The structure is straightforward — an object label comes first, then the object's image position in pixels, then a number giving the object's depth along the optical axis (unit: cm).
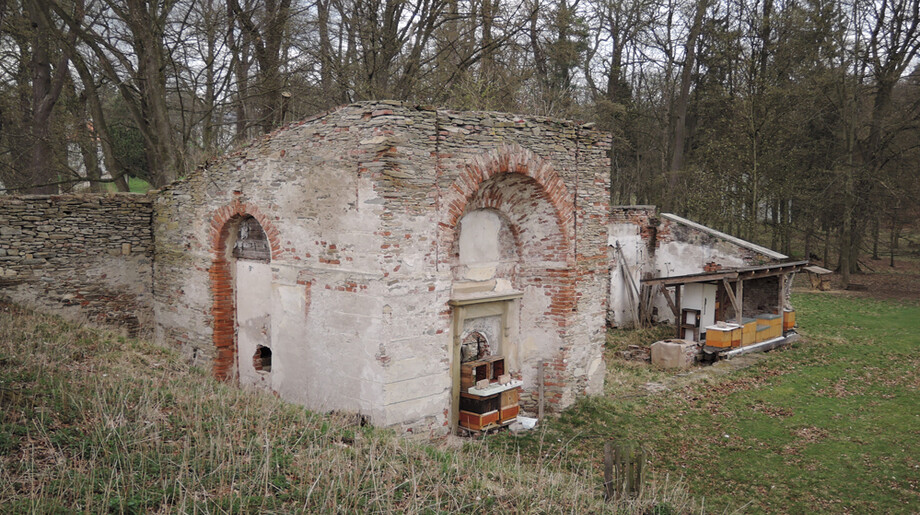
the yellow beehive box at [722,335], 1439
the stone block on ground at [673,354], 1404
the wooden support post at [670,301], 1587
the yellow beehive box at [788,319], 1641
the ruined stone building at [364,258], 832
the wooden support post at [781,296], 1614
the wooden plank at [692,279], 1448
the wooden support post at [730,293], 1438
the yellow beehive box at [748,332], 1498
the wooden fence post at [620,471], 630
